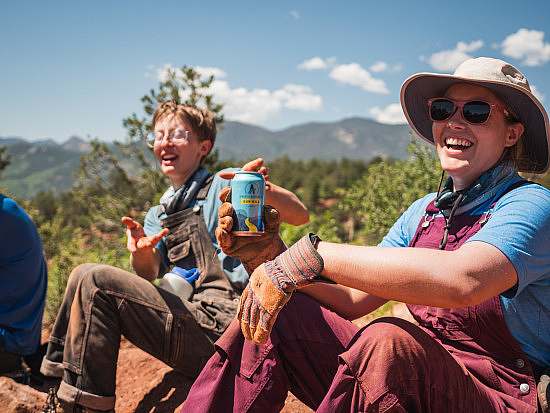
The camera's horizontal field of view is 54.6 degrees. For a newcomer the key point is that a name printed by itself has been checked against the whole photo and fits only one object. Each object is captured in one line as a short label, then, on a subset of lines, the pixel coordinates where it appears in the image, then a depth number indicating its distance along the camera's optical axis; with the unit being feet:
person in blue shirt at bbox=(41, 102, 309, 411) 8.42
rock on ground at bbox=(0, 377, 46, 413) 10.07
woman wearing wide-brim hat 5.20
